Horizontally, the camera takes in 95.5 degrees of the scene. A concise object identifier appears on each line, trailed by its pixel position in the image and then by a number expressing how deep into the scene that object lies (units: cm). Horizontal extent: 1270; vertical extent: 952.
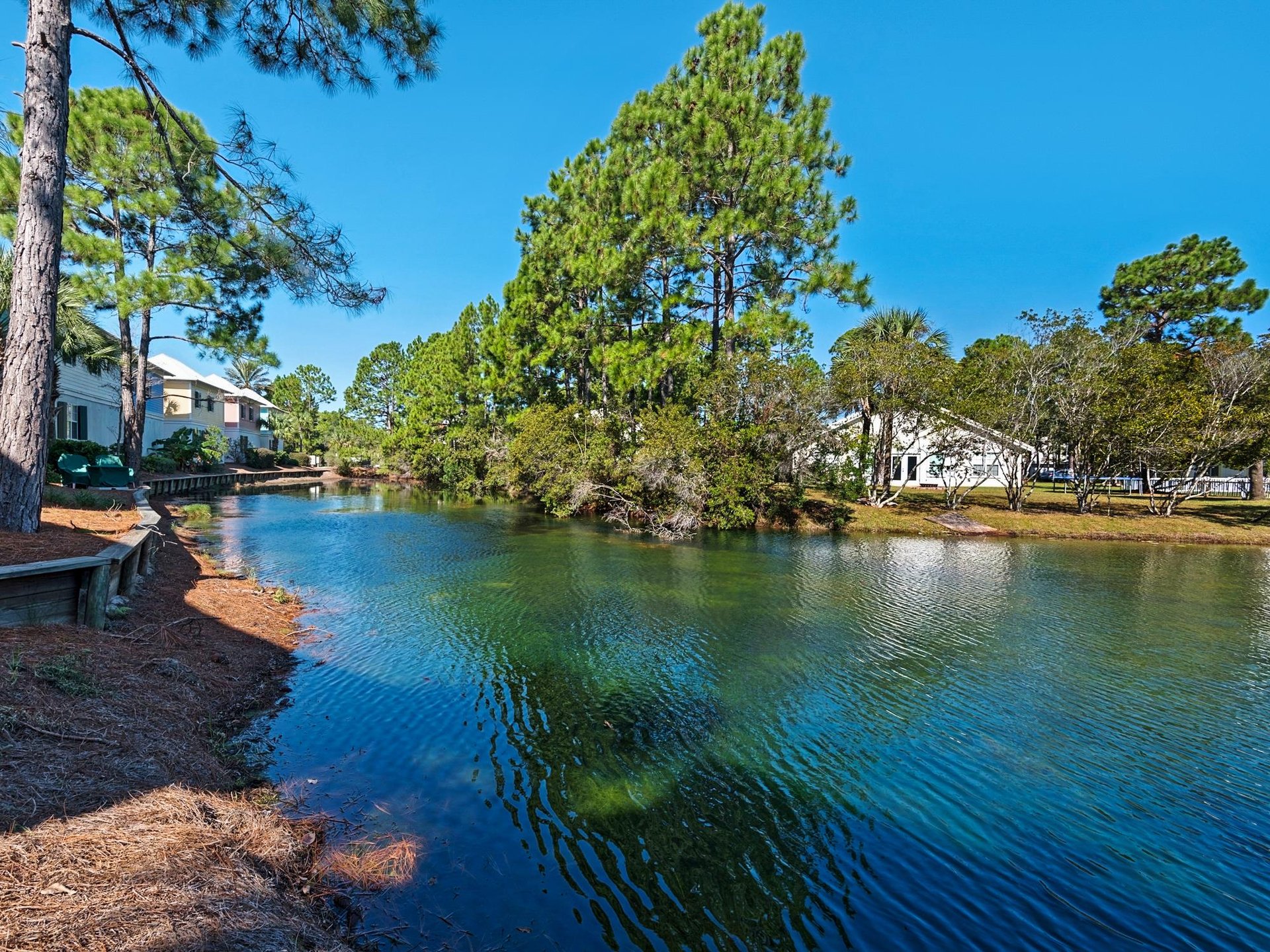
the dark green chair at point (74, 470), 1571
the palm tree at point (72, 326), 1419
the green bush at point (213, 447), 3481
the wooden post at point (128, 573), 797
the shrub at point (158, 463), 2862
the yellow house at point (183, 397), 3988
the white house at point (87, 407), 2394
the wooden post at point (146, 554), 948
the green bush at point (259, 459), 4712
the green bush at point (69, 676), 462
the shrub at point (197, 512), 2042
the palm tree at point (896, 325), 3219
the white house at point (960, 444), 2642
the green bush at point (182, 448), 3225
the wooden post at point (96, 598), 628
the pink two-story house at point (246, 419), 4969
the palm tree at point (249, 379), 7225
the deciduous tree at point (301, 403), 5859
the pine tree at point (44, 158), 752
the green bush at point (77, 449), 1780
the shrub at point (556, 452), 2503
